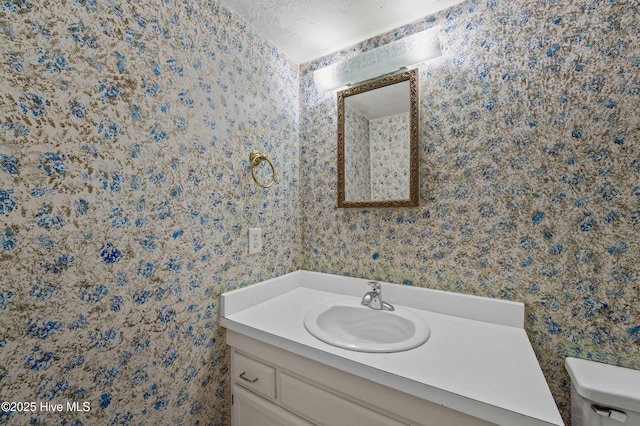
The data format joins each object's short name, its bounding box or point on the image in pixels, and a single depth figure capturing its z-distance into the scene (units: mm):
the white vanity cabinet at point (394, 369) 694
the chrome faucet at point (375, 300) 1217
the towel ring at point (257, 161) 1339
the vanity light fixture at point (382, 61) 1194
